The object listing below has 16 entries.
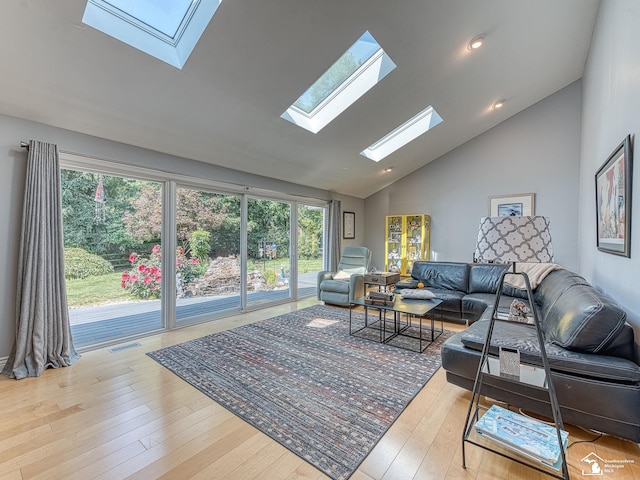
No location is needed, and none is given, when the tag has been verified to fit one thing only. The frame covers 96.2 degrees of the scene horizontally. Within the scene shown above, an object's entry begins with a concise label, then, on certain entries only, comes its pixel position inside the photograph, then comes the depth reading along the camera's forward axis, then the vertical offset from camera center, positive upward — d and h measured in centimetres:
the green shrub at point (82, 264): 296 -27
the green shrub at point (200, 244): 391 -6
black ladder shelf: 128 -80
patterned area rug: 172 -116
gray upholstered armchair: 473 -66
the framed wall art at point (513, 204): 489 +66
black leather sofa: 155 -72
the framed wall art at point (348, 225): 651 +37
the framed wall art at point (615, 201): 197 +33
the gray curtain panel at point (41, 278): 249 -35
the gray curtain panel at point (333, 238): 595 +5
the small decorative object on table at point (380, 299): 335 -68
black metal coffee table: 311 -112
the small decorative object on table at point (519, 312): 224 -57
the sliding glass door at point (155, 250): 307 -14
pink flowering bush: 342 -43
